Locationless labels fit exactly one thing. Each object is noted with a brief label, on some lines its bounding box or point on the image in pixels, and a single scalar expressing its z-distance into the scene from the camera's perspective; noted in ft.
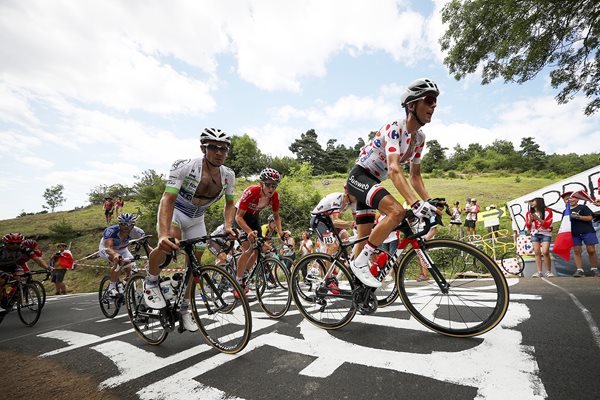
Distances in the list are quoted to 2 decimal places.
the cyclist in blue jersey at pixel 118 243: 19.79
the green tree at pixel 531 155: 212.09
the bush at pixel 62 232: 73.05
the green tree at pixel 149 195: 73.87
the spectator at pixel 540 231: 24.23
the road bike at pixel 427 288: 8.70
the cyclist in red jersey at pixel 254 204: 16.12
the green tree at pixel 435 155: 249.34
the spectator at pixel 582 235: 21.81
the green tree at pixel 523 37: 21.39
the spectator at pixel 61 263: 38.26
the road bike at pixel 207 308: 9.70
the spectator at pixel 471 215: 47.65
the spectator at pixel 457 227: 47.41
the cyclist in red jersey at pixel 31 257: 22.81
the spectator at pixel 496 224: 39.84
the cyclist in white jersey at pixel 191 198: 10.42
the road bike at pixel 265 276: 14.80
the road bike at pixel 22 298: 20.57
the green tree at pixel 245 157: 196.95
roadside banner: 29.71
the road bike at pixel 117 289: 19.01
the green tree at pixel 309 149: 282.97
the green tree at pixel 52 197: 267.80
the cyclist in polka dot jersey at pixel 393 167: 9.27
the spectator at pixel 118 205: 81.39
